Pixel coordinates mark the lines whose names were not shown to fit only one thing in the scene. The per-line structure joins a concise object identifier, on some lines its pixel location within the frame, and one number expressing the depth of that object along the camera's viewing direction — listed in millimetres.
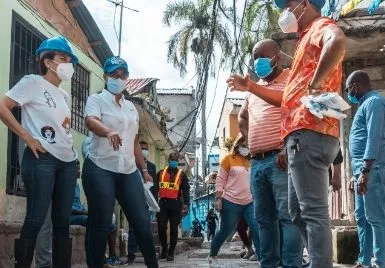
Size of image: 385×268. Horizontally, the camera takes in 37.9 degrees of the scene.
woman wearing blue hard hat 4016
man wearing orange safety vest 9195
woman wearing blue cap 4527
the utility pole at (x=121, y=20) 13789
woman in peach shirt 6875
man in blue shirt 4676
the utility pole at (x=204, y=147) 30472
